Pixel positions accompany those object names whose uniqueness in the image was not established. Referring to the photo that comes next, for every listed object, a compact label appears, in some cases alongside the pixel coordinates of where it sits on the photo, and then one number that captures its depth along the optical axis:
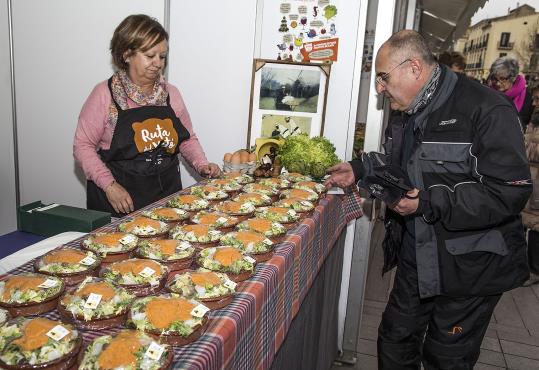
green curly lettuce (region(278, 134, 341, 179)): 2.92
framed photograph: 3.28
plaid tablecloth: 1.15
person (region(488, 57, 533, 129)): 4.93
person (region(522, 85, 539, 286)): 4.68
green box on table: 2.19
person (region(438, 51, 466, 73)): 5.65
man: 1.93
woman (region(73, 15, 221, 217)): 2.62
